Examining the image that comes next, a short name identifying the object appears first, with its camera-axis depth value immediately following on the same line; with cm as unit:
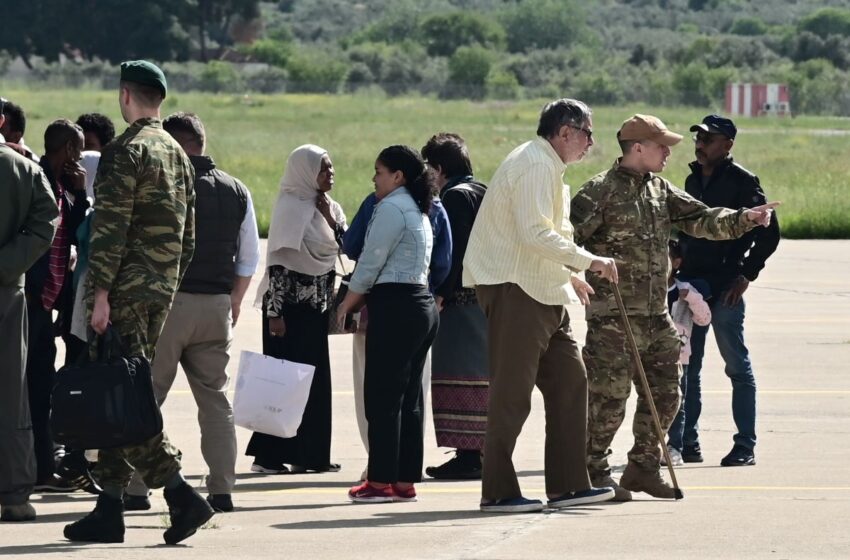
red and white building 18862
